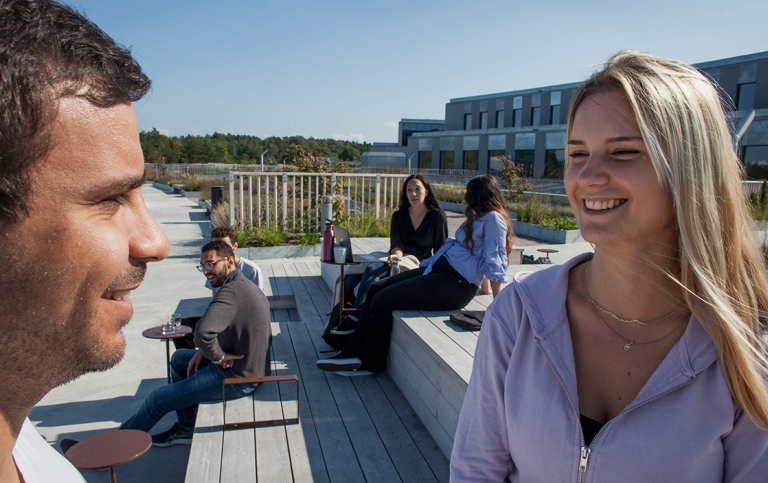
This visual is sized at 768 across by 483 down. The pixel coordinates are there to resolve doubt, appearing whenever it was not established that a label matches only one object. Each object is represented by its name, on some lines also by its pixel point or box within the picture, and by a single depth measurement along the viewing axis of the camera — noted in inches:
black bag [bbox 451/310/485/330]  156.2
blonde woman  53.9
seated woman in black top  246.7
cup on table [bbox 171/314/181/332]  189.2
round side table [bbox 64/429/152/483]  110.9
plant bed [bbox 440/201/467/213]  888.2
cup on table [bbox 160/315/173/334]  185.8
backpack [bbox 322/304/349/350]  199.0
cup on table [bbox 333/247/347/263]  207.9
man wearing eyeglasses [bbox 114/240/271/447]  146.6
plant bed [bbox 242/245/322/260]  408.8
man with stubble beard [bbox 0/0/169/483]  23.8
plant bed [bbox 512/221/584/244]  514.3
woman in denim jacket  176.1
